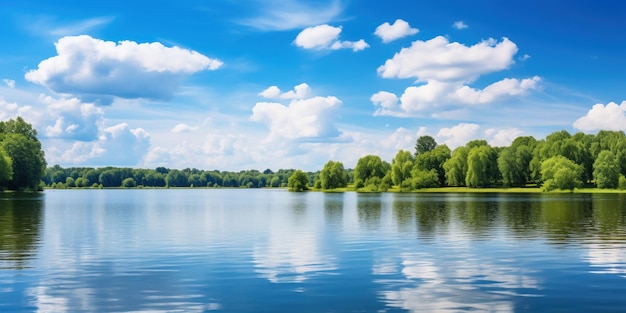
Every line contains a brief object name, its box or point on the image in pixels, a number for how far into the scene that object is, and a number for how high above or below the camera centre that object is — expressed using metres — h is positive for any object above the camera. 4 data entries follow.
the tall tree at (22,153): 158.12 +9.33
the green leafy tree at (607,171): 175.12 +1.76
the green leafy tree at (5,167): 140.88 +4.97
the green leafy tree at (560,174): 171.38 +1.25
